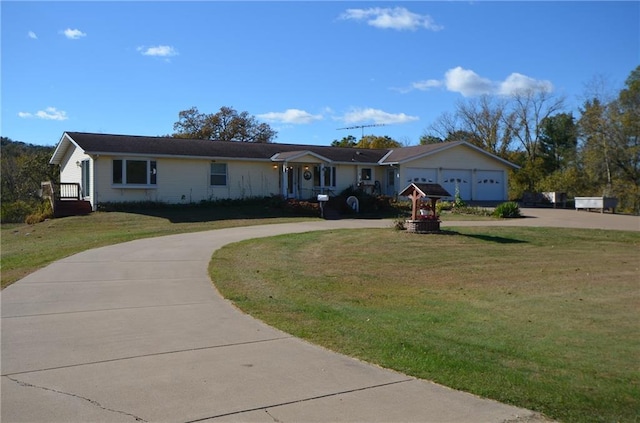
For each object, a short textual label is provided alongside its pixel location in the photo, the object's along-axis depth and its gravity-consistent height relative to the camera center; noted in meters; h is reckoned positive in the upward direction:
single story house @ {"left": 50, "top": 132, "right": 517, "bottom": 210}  29.38 +1.77
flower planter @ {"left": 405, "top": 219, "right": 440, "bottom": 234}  19.97 -0.90
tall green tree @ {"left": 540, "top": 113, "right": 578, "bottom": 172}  56.91 +5.98
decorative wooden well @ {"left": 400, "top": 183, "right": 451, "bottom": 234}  20.02 -0.33
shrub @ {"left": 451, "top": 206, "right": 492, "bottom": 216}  28.91 -0.57
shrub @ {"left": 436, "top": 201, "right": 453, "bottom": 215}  30.43 -0.34
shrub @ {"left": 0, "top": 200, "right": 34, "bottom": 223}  32.16 -0.66
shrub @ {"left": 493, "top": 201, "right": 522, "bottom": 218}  27.34 -0.53
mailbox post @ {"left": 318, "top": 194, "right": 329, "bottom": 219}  28.05 -0.06
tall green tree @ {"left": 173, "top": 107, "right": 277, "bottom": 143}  59.84 +7.58
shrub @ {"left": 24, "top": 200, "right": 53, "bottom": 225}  27.27 -0.71
